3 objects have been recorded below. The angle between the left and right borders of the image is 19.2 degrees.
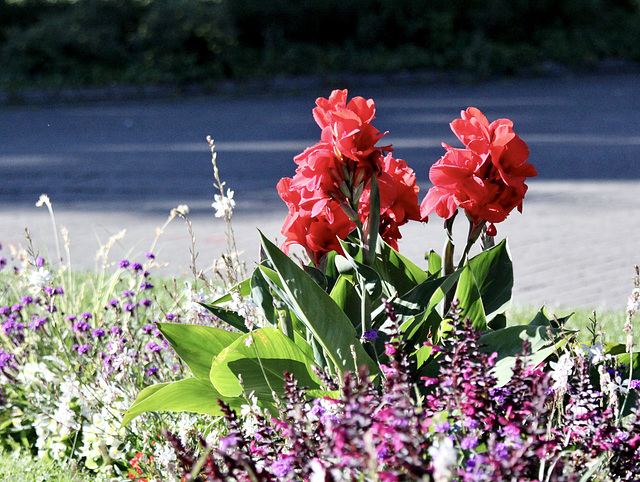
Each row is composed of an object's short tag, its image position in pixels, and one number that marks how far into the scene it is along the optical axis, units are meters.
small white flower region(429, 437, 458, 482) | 1.76
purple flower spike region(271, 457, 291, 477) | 1.94
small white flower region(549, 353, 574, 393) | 2.08
